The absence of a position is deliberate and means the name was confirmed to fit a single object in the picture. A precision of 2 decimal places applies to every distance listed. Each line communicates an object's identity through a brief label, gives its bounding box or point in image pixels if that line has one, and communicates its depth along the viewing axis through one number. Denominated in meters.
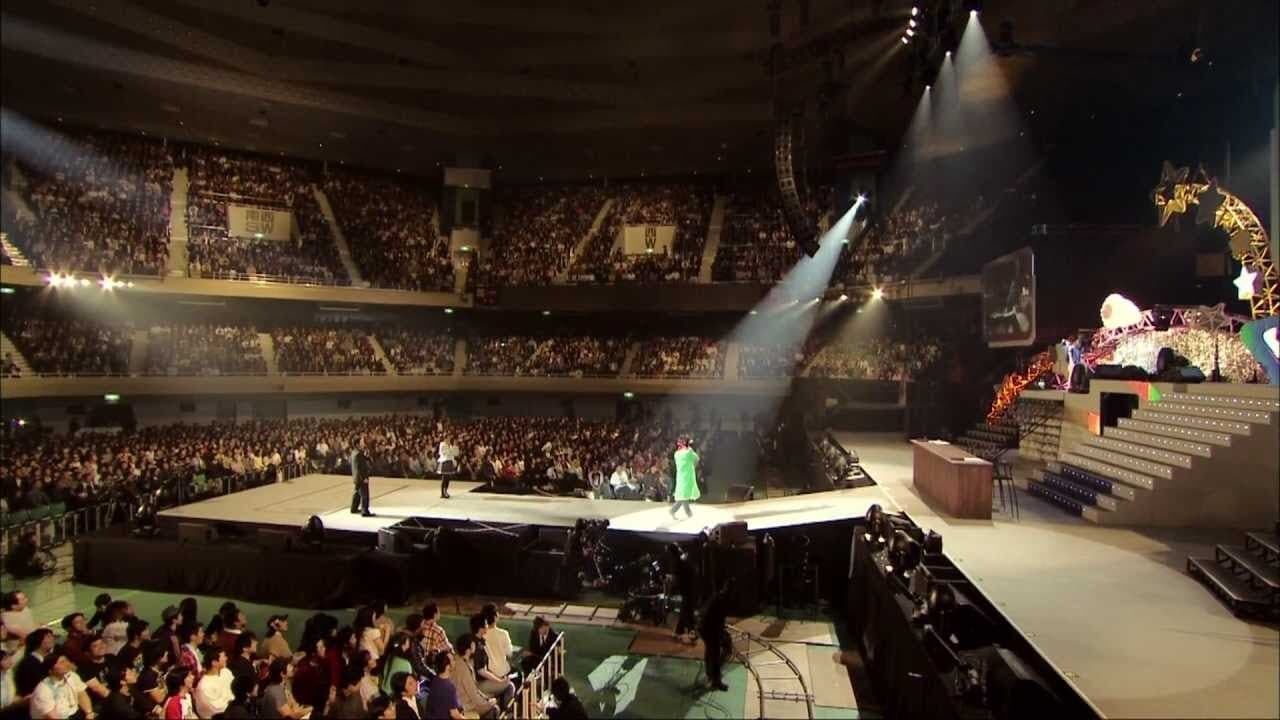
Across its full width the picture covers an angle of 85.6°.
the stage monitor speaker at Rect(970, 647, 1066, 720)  4.38
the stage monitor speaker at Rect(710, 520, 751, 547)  9.39
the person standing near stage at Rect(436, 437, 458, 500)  13.36
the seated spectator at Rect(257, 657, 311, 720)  5.45
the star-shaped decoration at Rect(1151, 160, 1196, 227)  11.38
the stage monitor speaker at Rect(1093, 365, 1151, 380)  10.92
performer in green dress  10.93
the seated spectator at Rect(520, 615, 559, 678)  6.59
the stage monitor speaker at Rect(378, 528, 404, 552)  10.44
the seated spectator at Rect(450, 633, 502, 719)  5.82
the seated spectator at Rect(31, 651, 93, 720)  5.45
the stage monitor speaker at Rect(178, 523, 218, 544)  11.10
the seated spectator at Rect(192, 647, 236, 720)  5.76
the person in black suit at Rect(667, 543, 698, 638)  8.81
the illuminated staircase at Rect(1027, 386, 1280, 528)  8.20
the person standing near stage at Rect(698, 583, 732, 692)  7.35
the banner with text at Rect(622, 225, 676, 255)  27.58
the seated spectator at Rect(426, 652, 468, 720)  5.28
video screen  14.61
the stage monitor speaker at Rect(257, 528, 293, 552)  10.52
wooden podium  9.14
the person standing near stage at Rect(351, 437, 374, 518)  11.20
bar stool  9.54
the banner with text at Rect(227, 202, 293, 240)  24.27
